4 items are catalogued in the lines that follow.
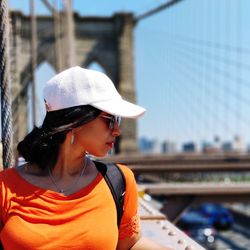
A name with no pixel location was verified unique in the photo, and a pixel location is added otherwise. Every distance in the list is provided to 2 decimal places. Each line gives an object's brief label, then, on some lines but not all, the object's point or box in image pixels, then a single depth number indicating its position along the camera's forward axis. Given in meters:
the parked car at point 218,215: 16.28
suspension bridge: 1.84
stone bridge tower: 24.48
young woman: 1.38
